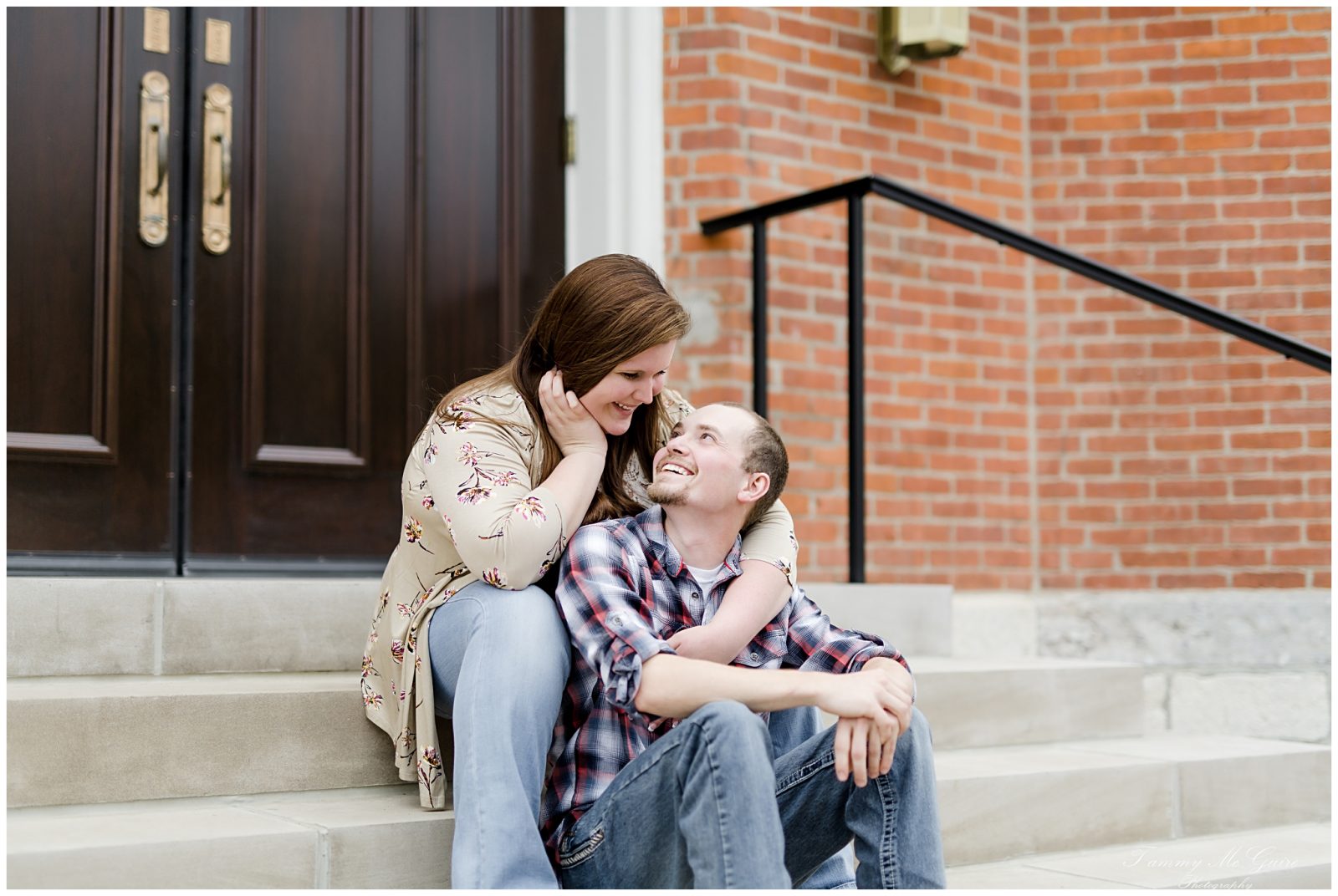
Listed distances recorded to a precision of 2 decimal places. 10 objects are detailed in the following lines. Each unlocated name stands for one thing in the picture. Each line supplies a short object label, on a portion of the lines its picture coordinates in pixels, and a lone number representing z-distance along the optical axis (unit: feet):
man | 5.91
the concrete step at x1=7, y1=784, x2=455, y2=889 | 6.06
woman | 6.19
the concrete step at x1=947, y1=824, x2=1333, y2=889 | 8.07
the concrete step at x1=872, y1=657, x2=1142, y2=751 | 9.65
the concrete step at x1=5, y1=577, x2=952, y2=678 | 8.27
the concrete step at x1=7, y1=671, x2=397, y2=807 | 6.93
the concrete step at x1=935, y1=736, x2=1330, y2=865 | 8.59
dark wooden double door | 10.10
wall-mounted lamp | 13.21
